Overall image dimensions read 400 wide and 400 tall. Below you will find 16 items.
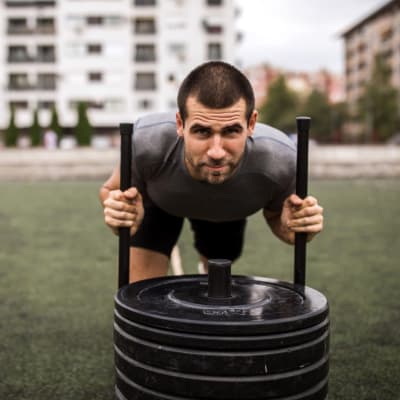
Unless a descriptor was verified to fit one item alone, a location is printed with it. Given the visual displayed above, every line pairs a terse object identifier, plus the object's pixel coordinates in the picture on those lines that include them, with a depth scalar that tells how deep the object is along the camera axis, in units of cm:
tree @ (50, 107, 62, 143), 3381
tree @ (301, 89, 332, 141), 5131
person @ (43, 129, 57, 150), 3120
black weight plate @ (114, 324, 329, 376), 160
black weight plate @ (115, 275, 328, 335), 161
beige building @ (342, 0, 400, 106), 5769
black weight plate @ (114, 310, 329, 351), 159
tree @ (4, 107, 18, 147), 3114
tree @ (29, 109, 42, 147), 3192
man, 200
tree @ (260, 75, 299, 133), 5312
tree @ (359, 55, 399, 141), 4228
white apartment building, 4053
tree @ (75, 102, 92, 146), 3097
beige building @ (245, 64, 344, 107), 9394
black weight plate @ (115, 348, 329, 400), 161
